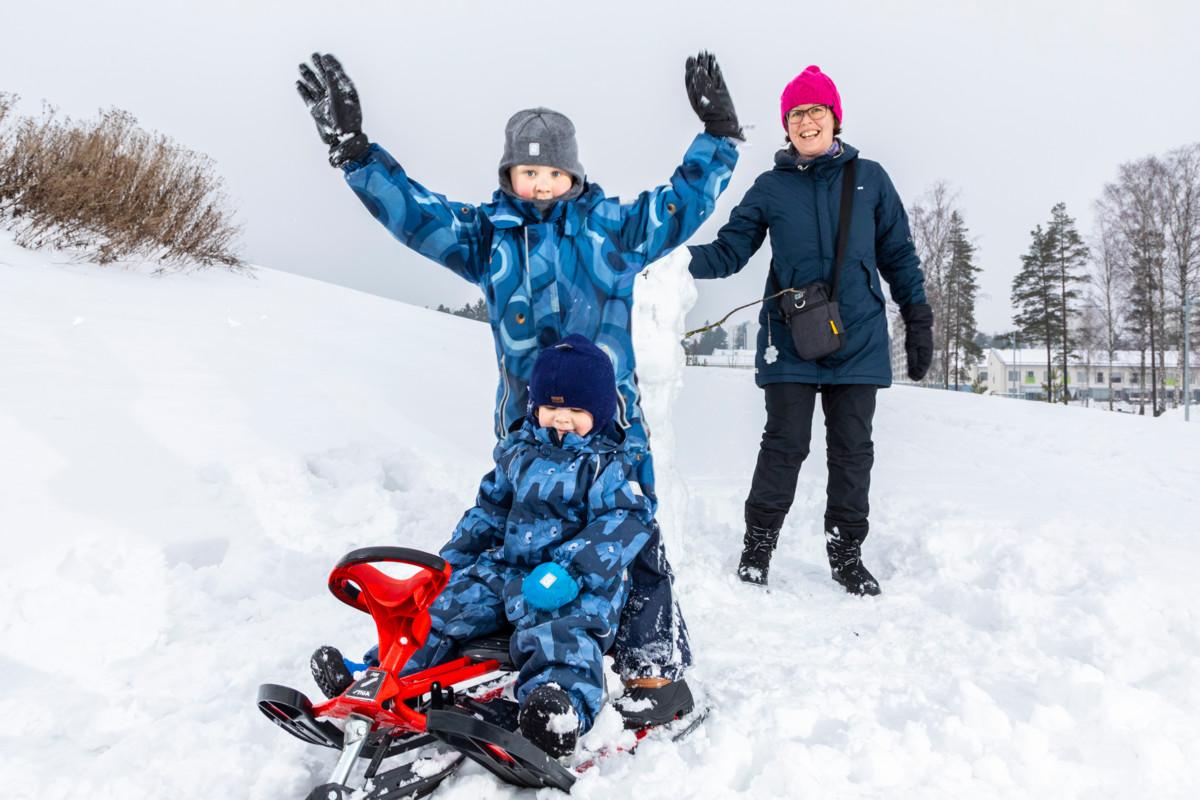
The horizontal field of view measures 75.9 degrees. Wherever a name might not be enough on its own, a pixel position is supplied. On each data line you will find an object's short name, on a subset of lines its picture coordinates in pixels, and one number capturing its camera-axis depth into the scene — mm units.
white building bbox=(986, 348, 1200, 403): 38188
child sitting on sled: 2113
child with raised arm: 2588
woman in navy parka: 3508
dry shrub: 7465
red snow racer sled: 1671
